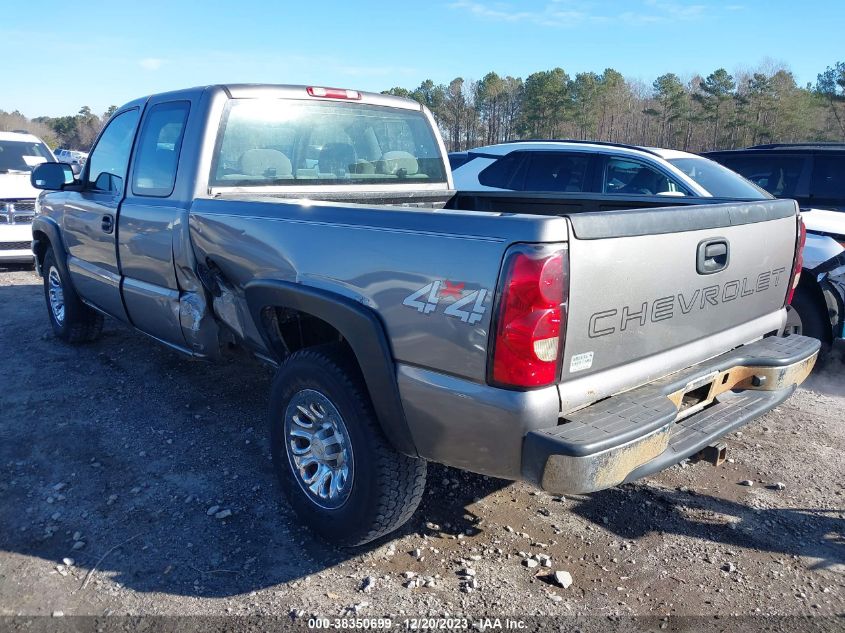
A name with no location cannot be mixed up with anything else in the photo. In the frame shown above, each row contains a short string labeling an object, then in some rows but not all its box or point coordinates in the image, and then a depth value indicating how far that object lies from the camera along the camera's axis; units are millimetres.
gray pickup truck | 2246
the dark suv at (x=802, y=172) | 6793
